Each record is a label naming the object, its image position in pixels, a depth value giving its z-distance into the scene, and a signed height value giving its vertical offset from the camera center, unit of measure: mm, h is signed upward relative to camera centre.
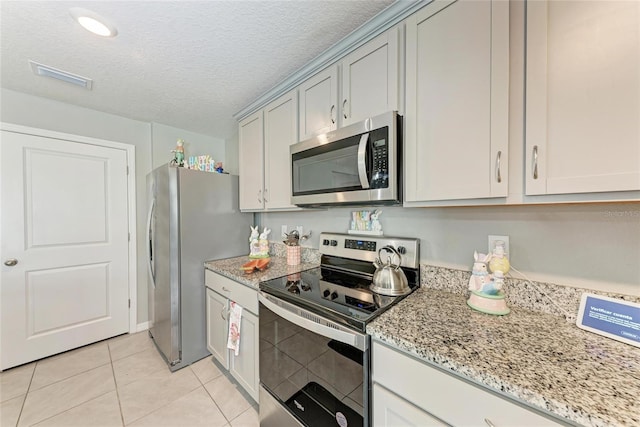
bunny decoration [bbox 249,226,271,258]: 2088 -325
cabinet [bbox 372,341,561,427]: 615 -567
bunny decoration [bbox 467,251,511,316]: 970 -341
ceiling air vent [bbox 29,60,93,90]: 1640 +991
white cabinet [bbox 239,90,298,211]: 1767 +466
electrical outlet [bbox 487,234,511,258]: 1086 -146
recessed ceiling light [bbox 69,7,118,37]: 1183 +990
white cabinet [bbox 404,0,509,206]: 872 +445
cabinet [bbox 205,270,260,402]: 1510 -855
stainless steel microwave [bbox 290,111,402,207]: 1128 +248
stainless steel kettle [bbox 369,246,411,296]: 1188 -365
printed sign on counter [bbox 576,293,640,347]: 768 -375
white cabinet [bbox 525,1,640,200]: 668 +348
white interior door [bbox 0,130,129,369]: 1981 -336
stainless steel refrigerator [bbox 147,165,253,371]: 1931 -316
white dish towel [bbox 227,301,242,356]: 1607 -814
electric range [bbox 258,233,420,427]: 939 -591
